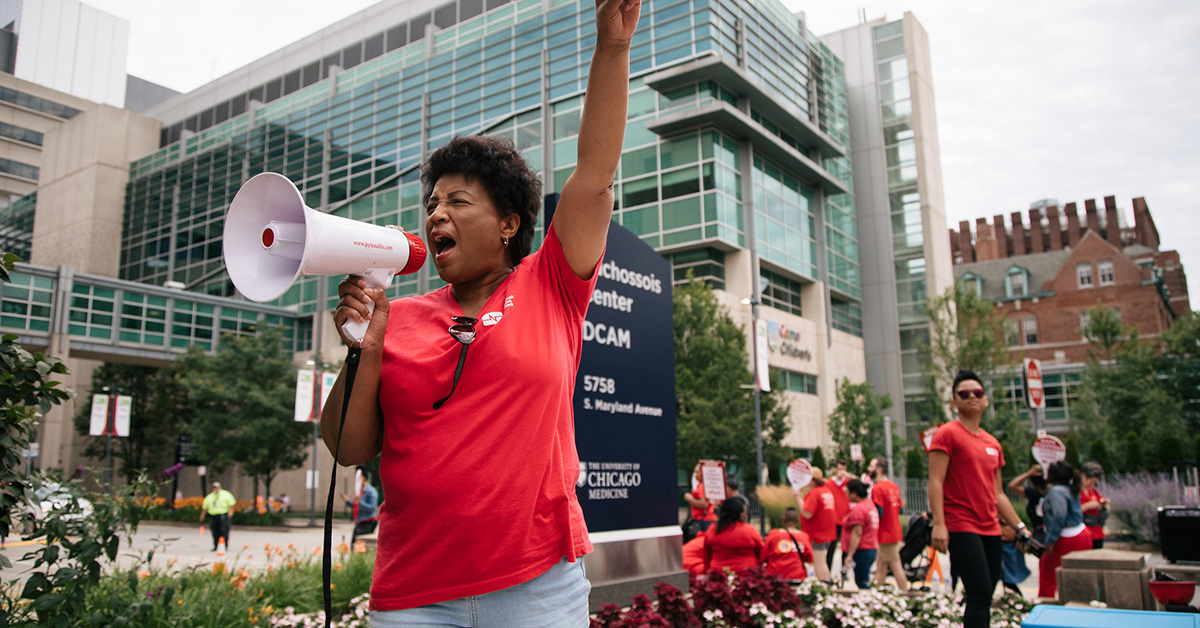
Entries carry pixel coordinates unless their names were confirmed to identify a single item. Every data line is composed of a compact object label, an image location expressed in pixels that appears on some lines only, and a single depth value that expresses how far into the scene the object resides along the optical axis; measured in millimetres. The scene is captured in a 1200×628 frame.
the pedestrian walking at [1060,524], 9312
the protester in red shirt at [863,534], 11233
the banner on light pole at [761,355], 20625
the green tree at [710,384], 24859
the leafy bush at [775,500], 20266
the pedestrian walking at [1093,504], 10741
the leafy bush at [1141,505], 16312
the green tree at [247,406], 33406
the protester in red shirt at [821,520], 11727
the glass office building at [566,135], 32438
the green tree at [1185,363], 38031
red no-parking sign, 11562
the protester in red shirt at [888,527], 11039
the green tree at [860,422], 32781
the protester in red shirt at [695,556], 8516
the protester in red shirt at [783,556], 8375
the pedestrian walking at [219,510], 19219
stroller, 11031
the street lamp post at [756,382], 20562
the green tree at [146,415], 41688
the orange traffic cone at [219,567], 6645
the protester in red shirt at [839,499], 12859
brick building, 57625
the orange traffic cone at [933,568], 11836
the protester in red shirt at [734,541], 7902
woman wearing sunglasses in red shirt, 5449
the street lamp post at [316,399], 29014
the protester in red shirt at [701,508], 10303
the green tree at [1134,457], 27000
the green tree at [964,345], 32500
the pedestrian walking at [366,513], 17203
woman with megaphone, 1714
